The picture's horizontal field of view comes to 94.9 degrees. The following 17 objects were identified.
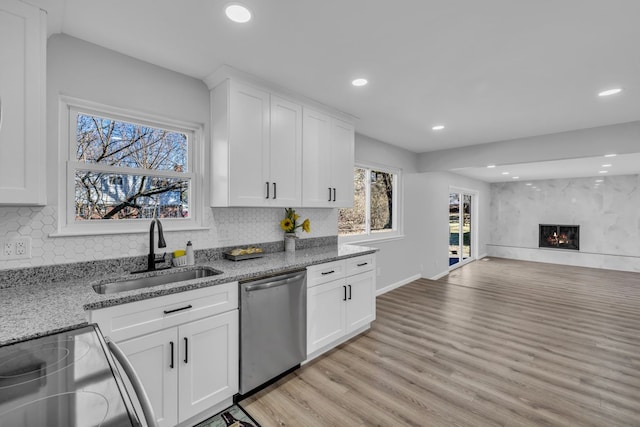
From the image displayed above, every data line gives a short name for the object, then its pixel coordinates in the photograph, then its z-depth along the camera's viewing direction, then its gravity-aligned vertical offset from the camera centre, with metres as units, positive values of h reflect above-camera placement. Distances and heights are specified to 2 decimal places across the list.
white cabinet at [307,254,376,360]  2.57 -0.85
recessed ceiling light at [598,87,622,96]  2.61 +1.10
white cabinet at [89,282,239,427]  1.57 -0.79
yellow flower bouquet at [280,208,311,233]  3.01 -0.10
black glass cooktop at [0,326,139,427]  0.62 -0.43
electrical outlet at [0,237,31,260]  1.69 -0.20
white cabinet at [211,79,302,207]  2.37 +0.58
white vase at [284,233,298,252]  3.06 -0.30
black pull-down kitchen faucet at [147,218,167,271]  2.09 -0.22
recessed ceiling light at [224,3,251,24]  1.63 +1.15
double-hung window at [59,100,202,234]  1.99 +0.32
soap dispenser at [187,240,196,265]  2.29 -0.32
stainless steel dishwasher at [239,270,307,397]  2.05 -0.86
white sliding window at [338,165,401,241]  4.29 +0.09
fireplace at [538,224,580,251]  7.87 -0.65
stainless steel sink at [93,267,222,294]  1.90 -0.47
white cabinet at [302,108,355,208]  2.97 +0.58
